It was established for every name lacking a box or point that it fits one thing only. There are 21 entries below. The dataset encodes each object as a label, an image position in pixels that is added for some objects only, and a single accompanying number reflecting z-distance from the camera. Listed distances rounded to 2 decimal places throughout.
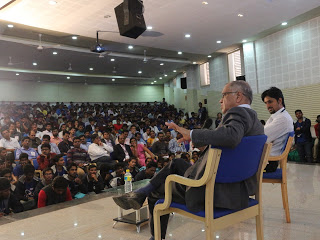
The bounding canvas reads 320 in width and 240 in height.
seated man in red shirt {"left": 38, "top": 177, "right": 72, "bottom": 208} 3.22
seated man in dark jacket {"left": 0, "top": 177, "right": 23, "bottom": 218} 3.06
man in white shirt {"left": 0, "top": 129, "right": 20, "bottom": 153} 5.55
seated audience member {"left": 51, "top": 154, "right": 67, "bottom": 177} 4.30
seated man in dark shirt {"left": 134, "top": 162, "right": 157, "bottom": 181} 4.31
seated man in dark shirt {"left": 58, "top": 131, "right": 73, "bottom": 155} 5.79
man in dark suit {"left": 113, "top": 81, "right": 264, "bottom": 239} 1.44
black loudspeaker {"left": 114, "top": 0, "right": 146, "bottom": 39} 4.96
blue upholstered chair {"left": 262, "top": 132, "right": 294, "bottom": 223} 2.45
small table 2.40
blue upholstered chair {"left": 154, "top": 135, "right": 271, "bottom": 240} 1.47
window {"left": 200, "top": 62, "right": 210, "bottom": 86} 13.69
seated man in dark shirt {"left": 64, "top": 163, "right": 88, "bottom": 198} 3.86
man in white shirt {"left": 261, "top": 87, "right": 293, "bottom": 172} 2.55
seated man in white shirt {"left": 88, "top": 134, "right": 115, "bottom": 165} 5.46
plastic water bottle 2.80
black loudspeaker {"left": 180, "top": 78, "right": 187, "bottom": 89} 14.94
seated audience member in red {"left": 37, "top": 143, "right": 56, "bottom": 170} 4.45
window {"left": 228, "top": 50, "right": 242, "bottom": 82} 11.48
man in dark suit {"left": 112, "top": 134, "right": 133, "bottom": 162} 5.70
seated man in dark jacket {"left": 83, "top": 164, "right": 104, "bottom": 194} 4.15
